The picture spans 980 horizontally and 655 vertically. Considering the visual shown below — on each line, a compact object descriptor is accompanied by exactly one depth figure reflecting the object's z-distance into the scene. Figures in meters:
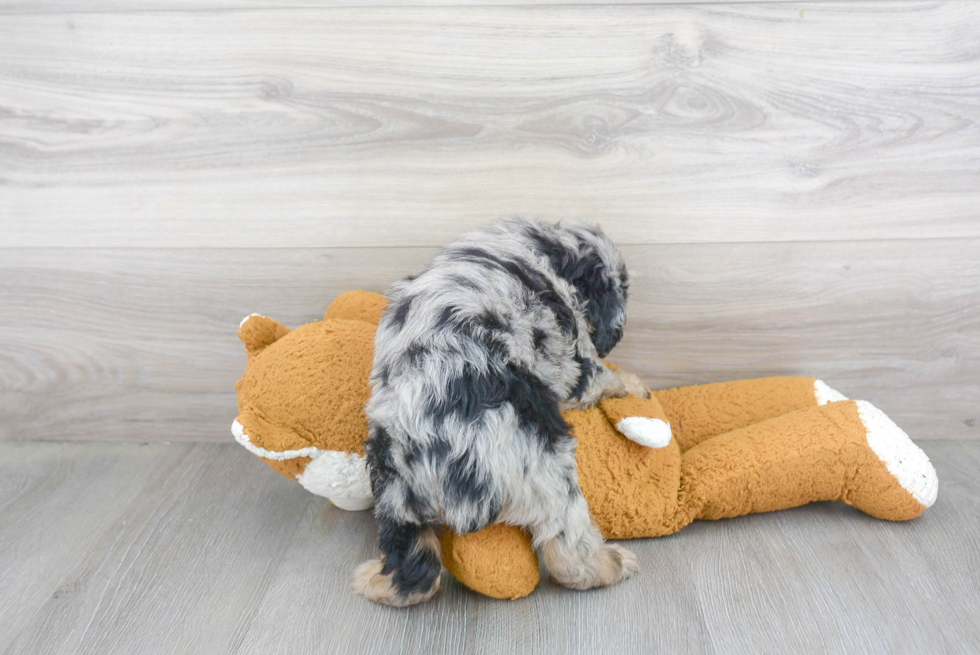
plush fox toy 1.14
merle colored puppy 0.94
